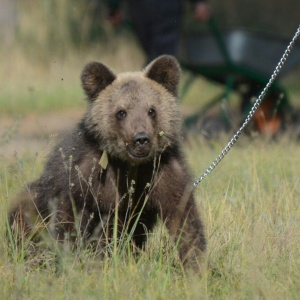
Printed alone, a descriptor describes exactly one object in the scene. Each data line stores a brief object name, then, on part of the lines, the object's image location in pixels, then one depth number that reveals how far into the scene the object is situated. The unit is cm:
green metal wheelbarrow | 2736
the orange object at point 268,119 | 2705
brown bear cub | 1301
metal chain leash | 1459
